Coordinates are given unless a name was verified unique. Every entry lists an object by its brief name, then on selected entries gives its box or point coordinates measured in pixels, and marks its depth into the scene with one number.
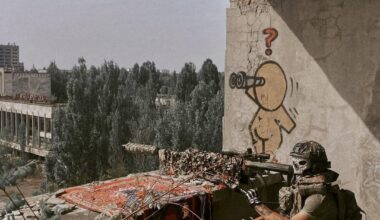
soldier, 3.00
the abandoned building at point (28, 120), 33.31
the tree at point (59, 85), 49.78
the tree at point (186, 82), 37.84
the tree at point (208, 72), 42.56
